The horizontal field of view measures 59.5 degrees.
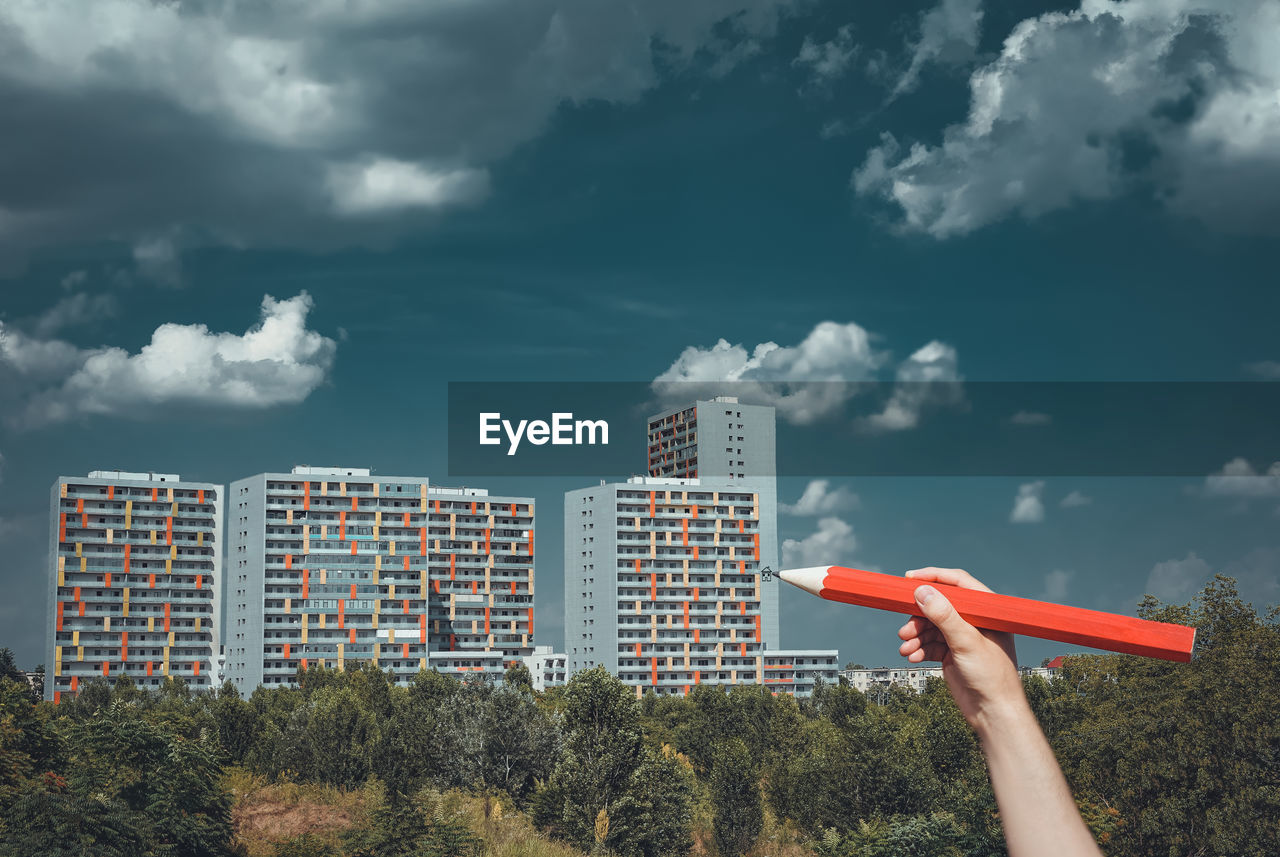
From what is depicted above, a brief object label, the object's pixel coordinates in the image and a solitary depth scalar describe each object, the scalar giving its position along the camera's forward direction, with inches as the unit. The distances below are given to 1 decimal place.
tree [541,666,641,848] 1684.3
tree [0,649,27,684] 5639.8
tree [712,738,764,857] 2129.7
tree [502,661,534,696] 3344.7
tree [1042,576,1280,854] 1275.8
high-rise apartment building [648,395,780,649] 6540.4
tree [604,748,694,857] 1670.8
